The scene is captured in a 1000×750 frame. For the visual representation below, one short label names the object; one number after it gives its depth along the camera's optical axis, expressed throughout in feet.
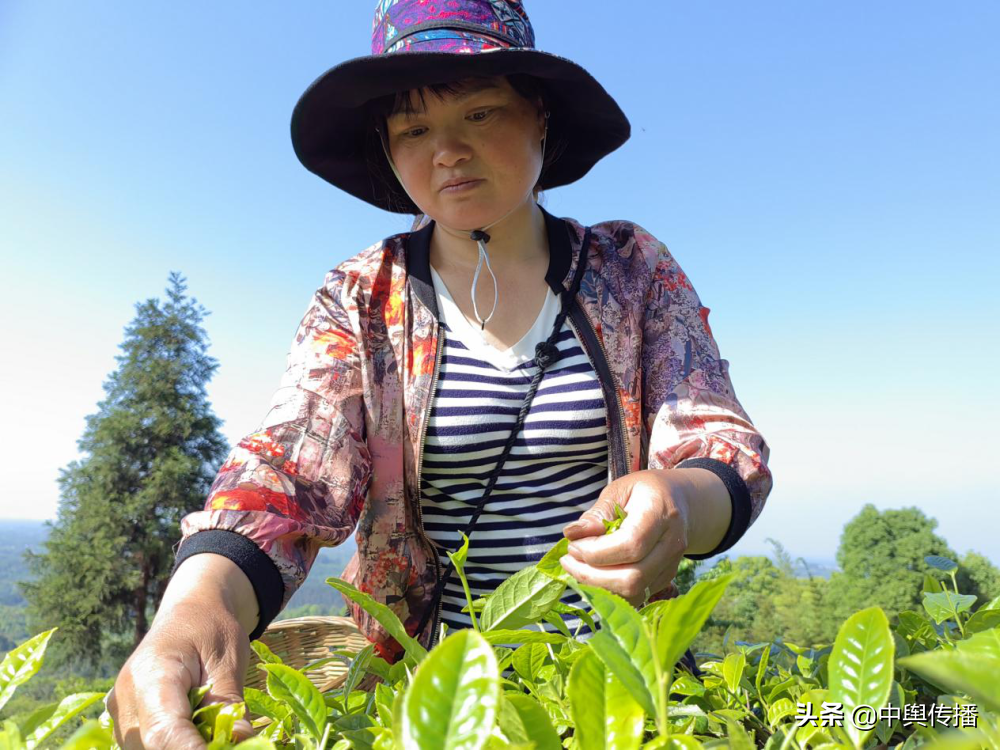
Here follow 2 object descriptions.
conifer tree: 42.22
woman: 3.64
